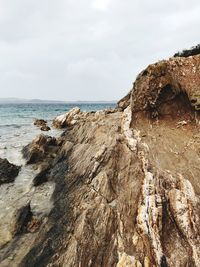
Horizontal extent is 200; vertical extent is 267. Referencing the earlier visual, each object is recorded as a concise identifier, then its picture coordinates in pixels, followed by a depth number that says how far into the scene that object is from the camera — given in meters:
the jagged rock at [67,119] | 23.57
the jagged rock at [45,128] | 22.78
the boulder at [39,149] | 12.90
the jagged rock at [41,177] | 10.01
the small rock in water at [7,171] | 10.36
